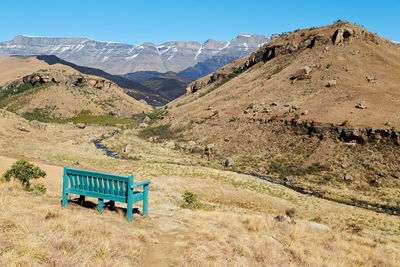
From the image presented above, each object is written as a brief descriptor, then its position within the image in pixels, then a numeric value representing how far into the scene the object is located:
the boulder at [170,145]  59.49
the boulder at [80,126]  88.00
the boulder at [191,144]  58.48
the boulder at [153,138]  67.16
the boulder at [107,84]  144.93
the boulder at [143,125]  87.19
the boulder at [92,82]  137.00
